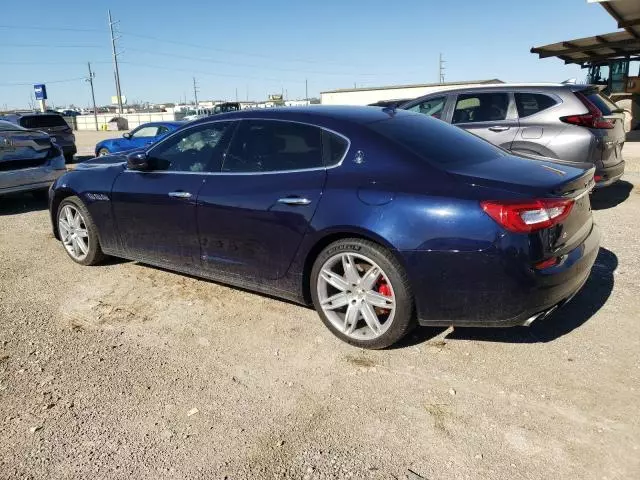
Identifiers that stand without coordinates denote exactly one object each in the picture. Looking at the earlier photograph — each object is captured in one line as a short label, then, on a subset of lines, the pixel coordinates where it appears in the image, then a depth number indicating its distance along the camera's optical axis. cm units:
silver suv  620
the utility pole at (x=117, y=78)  5406
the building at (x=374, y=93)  3384
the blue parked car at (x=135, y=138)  1335
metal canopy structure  1587
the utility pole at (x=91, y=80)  6361
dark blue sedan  283
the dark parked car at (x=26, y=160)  746
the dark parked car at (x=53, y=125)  1544
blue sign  3606
